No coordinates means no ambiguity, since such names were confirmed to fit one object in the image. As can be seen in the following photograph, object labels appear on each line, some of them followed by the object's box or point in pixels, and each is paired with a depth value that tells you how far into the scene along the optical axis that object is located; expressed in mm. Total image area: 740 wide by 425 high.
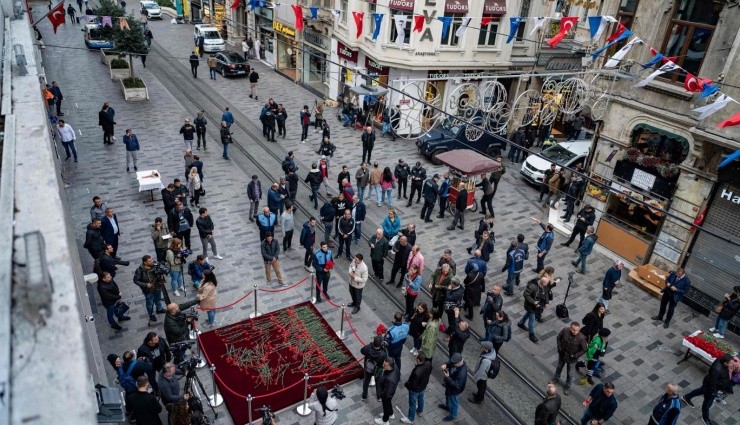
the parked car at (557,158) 21141
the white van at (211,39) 37250
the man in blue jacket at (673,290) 13005
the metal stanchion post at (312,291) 12664
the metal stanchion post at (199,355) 10656
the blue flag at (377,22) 20592
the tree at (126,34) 25969
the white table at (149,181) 16406
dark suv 22766
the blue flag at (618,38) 12900
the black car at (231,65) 32094
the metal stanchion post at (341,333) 11891
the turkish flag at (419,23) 19161
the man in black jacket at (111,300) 10695
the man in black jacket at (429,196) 16875
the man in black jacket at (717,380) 10172
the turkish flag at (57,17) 19706
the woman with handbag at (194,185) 16188
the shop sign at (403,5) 23266
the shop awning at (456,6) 23594
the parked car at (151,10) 49969
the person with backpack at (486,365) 9727
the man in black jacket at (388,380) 9156
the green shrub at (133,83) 26742
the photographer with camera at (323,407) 8758
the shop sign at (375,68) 25453
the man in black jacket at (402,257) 13164
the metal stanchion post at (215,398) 9875
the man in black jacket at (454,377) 9344
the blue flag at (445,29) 24069
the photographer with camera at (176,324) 9797
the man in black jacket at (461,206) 16922
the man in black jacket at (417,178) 18062
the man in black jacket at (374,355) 9602
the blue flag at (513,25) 17406
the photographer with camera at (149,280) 11117
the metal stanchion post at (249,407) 8766
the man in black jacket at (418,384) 9273
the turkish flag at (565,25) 14055
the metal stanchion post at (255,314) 12170
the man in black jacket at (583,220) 16141
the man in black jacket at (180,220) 13602
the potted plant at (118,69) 29422
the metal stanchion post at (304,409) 9906
